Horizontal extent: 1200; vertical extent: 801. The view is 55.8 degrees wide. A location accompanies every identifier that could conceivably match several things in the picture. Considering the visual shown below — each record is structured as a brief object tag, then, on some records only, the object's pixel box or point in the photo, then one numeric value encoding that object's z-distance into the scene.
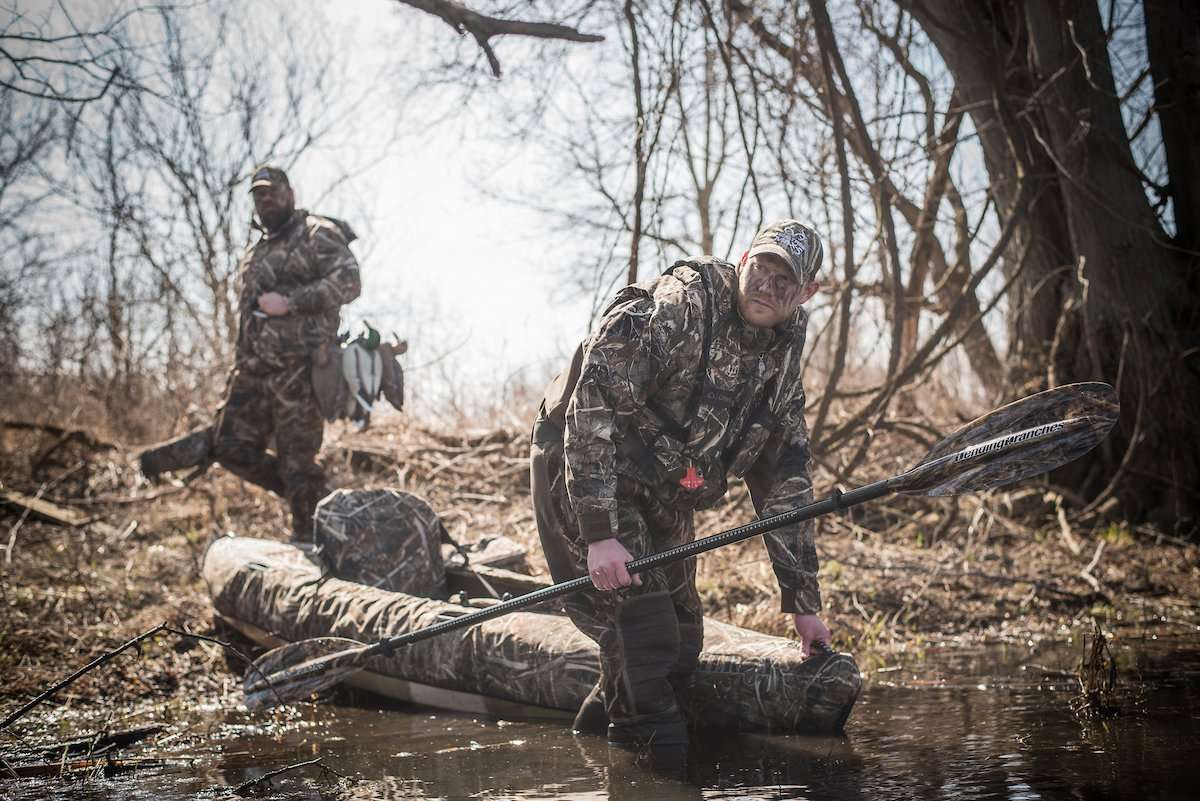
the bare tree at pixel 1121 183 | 7.48
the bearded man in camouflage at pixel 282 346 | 7.27
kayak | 4.12
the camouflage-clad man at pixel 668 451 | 3.87
